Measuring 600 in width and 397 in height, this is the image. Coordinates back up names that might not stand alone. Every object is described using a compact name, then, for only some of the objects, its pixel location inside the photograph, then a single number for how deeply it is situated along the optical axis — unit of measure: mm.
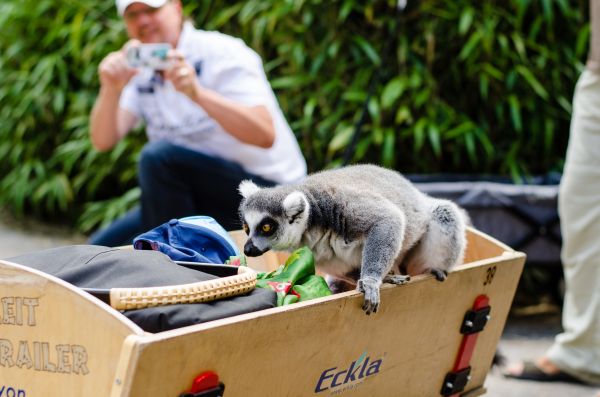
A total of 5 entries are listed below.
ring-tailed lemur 2182
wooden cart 1508
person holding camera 3602
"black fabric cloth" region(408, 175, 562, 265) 4191
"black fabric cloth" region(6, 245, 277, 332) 1590
